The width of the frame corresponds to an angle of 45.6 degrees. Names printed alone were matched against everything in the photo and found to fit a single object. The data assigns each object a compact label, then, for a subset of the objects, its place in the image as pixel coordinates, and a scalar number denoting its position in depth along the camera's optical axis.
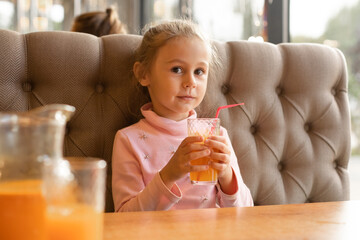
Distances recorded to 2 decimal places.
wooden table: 0.72
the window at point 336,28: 2.59
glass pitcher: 0.47
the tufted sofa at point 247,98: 1.40
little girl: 1.28
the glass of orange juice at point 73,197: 0.49
